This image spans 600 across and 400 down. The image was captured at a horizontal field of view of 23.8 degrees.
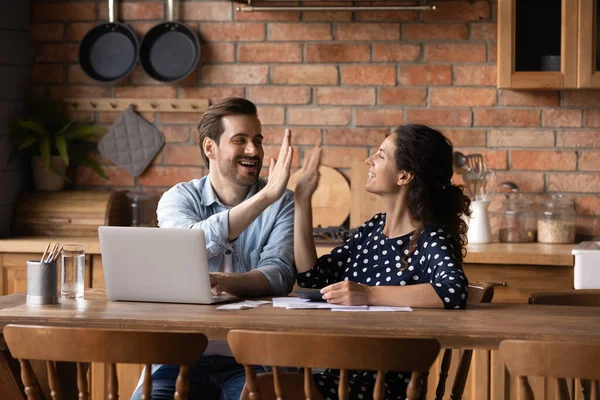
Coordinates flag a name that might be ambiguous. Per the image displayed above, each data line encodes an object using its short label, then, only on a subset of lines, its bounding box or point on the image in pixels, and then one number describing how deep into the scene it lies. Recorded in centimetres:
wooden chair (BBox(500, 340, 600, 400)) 274
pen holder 383
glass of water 401
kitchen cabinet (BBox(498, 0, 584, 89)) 597
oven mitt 685
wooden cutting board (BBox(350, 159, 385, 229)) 643
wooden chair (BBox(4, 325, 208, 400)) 299
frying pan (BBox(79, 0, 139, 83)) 683
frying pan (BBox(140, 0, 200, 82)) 673
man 401
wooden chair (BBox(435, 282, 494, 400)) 375
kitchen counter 553
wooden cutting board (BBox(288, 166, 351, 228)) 654
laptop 366
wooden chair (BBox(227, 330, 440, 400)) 284
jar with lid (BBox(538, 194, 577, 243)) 619
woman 398
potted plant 659
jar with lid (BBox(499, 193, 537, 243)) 632
